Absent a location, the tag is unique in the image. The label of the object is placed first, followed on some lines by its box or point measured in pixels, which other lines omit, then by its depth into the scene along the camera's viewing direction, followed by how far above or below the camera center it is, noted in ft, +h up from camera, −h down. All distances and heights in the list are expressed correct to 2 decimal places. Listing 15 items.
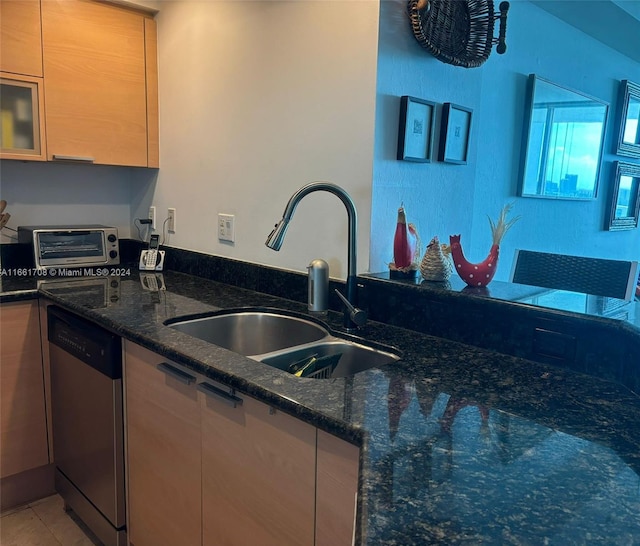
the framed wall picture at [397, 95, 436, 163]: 5.51 +0.71
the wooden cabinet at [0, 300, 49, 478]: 6.32 -2.66
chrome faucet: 4.68 -0.46
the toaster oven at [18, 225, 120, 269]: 7.42 -0.97
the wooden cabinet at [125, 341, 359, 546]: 3.21 -2.09
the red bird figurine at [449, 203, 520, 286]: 4.89 -0.64
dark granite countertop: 2.02 -1.29
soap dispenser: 5.62 -1.05
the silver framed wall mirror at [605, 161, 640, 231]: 11.25 +0.12
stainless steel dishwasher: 5.33 -2.69
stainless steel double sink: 4.49 -1.51
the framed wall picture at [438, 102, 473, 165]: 6.00 +0.75
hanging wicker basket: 5.37 +1.79
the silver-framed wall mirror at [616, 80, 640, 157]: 10.94 +1.80
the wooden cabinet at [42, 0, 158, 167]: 7.25 +1.45
